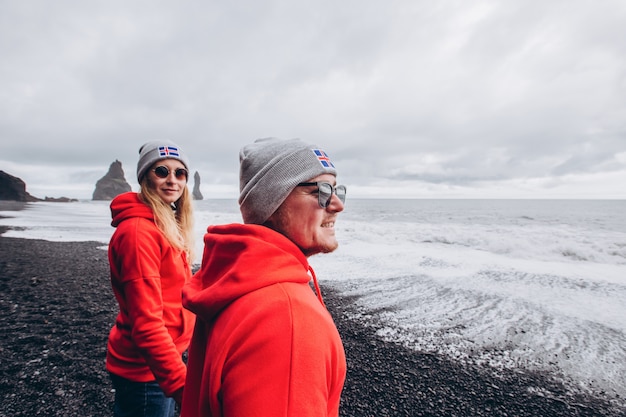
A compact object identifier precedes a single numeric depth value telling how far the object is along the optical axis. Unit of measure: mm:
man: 925
